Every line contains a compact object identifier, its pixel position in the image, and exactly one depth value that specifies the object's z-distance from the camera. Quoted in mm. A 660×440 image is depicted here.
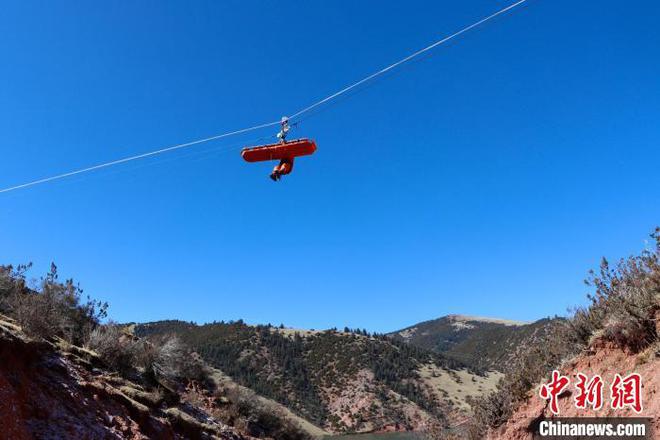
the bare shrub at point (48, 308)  12664
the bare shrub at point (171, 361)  18609
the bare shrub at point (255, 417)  20875
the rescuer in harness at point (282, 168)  13484
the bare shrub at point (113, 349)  15656
